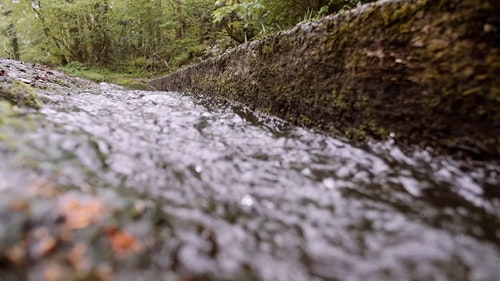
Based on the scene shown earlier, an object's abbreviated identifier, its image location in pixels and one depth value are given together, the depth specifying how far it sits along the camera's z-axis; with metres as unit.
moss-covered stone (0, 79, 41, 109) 0.68
